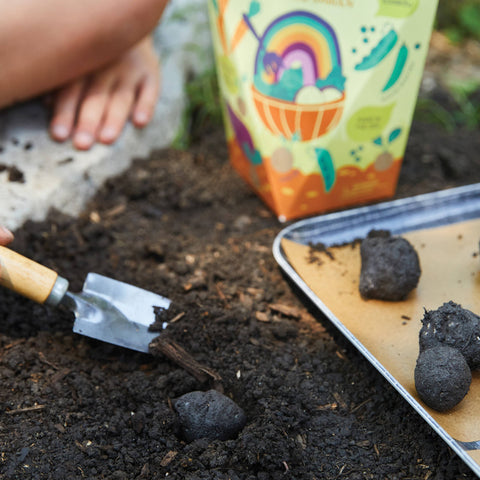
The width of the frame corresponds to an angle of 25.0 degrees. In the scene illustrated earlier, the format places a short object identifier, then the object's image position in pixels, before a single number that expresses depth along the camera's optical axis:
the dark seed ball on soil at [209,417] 0.70
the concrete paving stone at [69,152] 0.87
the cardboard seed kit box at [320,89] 0.81
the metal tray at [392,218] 0.84
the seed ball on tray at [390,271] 0.78
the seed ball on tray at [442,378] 0.69
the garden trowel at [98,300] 0.72
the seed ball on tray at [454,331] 0.72
